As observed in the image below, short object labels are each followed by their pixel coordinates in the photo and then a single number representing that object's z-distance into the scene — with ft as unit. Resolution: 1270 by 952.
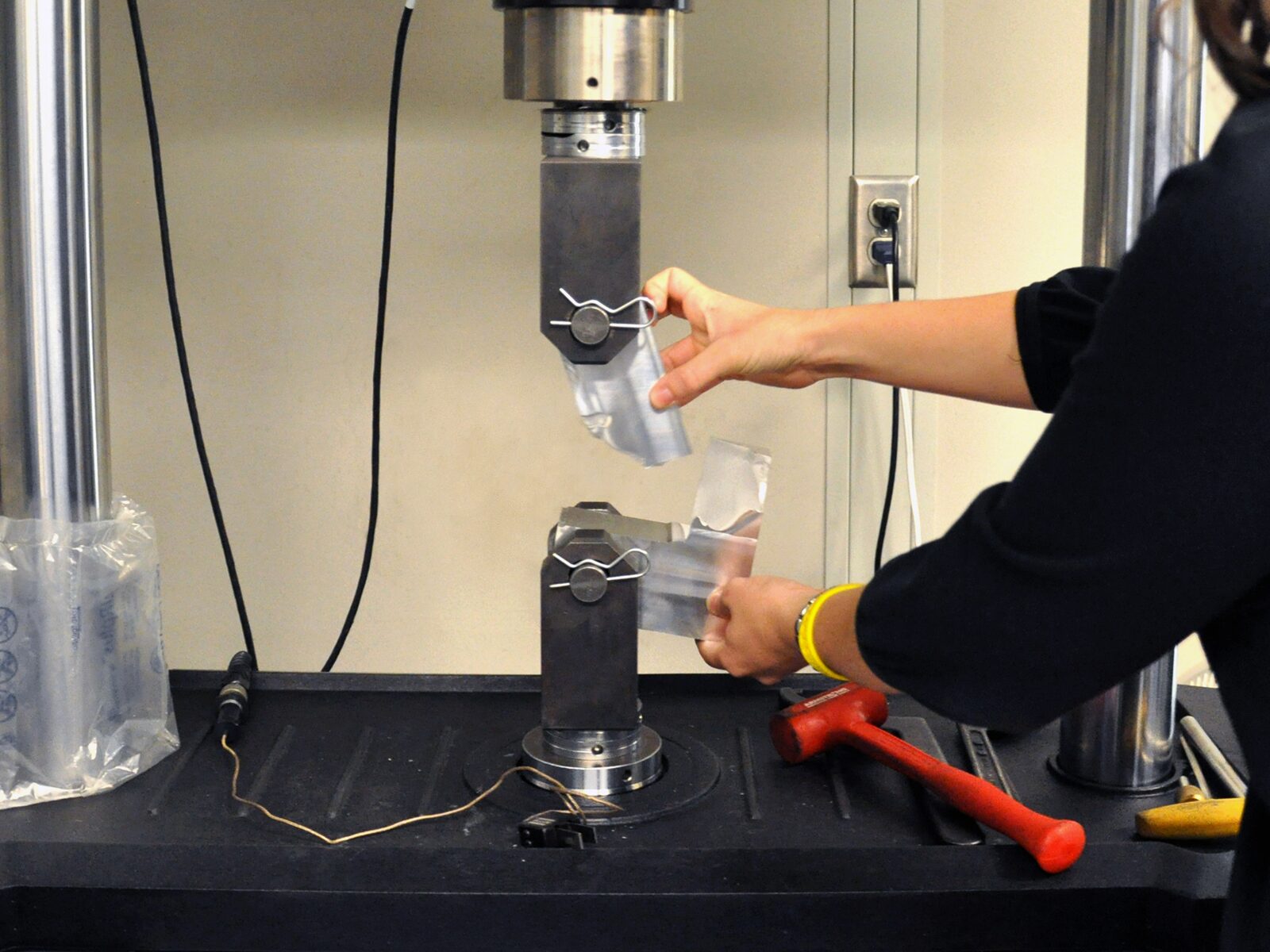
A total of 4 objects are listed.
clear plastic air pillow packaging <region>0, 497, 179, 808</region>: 3.02
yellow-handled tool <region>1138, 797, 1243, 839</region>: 2.75
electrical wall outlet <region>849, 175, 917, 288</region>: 4.67
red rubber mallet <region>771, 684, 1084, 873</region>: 2.69
